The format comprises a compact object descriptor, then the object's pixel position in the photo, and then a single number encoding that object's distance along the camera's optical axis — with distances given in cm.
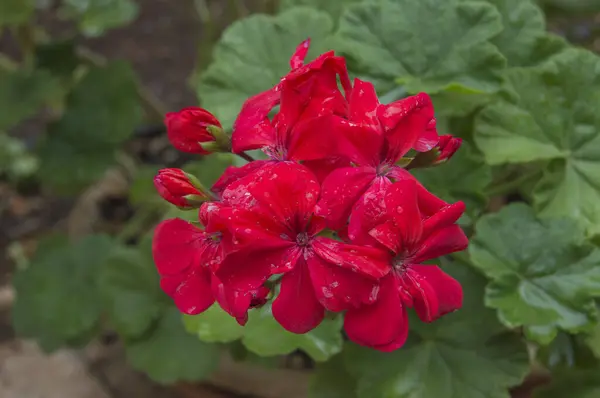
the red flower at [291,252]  44
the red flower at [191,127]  47
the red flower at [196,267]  44
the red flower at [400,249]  44
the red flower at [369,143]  44
